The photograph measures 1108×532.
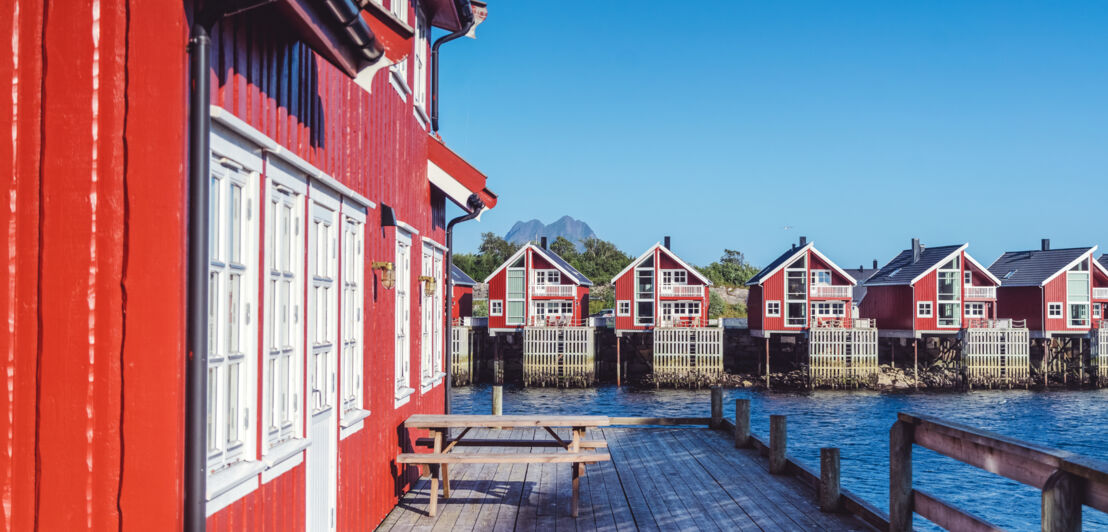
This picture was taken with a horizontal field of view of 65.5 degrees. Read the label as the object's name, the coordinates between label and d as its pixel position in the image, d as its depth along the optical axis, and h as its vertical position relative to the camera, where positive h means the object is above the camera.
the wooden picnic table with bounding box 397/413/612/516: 7.45 -1.36
